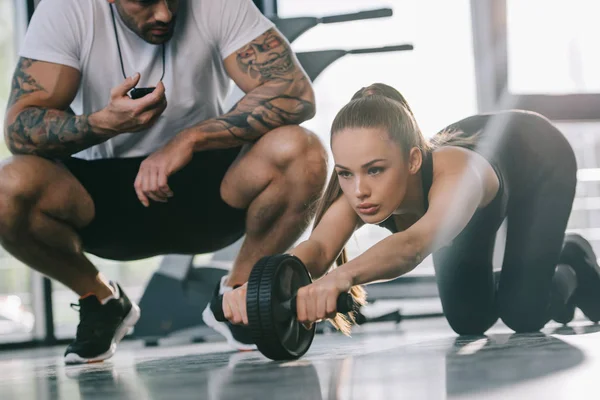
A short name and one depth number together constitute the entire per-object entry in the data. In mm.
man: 3762
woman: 3274
